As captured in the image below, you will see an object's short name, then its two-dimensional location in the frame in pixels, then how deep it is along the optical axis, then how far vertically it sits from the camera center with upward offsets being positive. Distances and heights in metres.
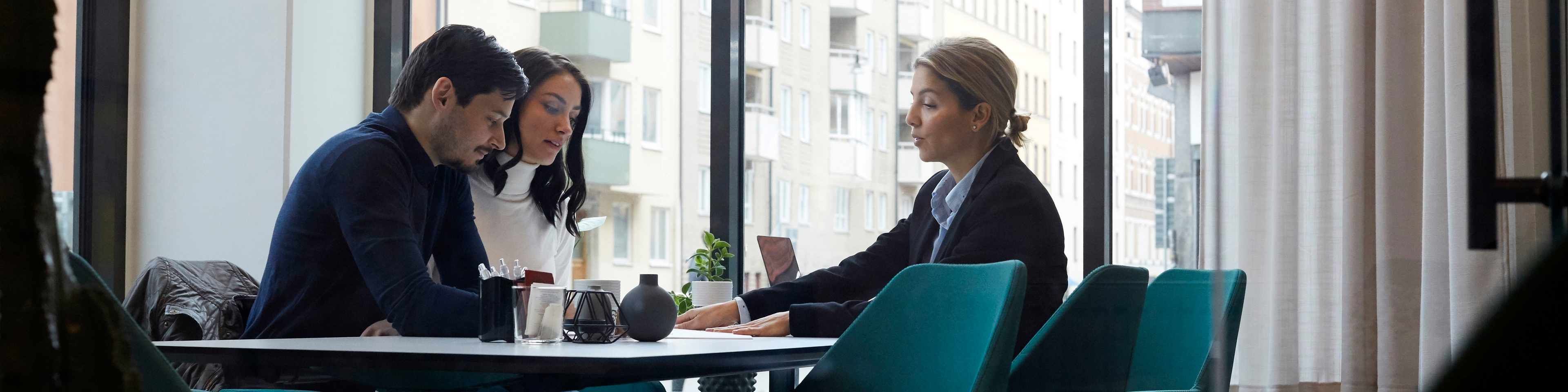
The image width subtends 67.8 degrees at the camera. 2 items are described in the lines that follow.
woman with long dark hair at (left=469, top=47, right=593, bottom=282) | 2.67 +0.10
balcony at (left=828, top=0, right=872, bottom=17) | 10.12 +1.83
